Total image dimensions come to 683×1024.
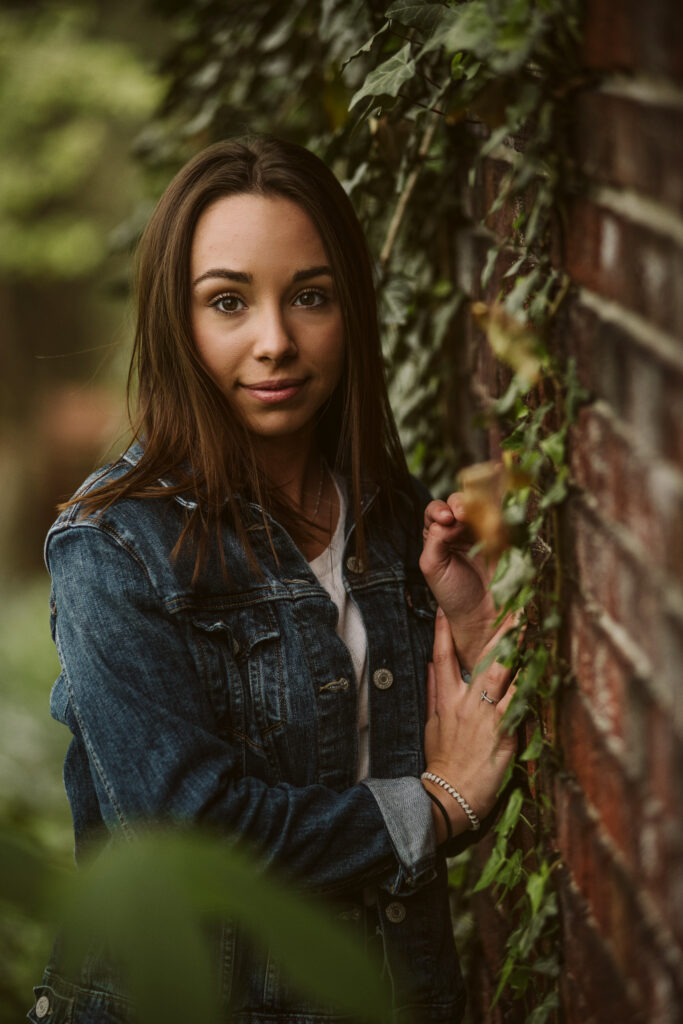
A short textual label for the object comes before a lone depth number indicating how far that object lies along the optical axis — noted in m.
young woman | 1.52
